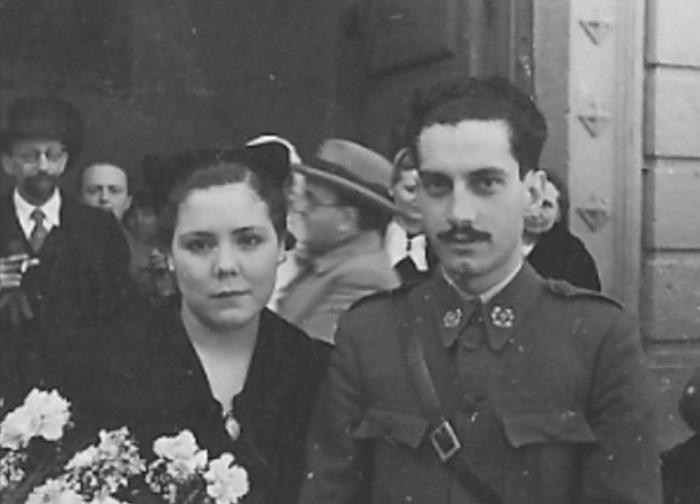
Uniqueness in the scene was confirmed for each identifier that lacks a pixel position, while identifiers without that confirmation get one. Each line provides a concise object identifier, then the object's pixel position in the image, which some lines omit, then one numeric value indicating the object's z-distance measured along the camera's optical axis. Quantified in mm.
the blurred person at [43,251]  2965
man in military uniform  2439
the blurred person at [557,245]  3084
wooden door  3223
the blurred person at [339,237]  3002
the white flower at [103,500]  2383
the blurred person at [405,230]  3047
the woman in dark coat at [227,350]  2752
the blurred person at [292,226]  2967
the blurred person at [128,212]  2967
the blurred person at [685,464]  3023
